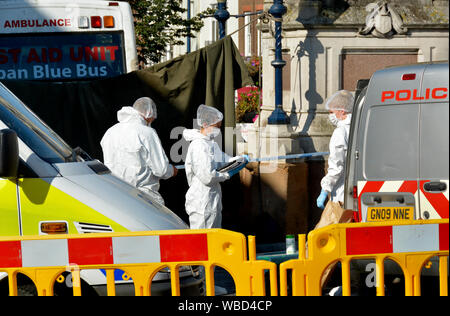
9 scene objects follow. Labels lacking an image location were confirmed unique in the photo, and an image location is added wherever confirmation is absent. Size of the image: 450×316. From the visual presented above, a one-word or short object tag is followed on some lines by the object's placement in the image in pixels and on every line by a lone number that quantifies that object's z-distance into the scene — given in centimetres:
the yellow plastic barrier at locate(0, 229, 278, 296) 941
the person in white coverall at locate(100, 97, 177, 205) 1767
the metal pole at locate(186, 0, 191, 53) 5386
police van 1302
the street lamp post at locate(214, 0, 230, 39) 2675
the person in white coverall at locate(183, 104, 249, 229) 1772
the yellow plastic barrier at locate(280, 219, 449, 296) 952
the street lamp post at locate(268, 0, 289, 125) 2345
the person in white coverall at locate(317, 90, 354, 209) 1816
